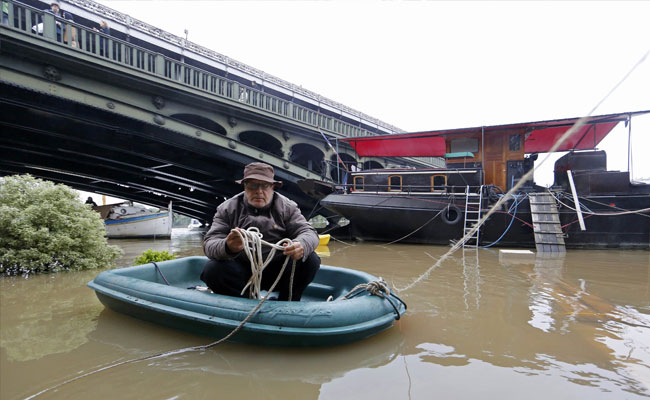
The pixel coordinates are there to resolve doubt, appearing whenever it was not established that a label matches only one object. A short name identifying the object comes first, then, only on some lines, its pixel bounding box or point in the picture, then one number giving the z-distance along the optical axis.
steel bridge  8.79
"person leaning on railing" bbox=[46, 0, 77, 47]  8.91
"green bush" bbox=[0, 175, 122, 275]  5.11
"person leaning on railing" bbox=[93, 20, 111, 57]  9.71
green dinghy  2.31
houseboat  9.24
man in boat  2.66
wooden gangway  8.59
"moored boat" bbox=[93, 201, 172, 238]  15.15
